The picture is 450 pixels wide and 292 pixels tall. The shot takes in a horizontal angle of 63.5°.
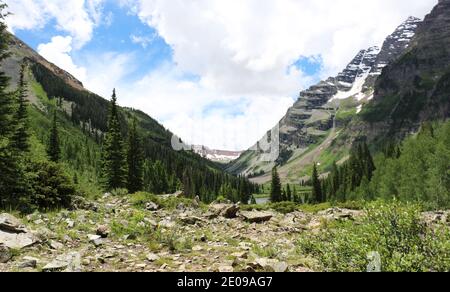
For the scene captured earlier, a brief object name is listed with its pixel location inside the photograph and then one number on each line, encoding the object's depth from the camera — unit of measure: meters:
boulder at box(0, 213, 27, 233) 13.21
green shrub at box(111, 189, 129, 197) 35.33
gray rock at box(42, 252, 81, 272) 9.75
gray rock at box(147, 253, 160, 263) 11.48
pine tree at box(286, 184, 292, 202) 125.19
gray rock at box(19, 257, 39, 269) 10.13
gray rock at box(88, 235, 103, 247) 13.51
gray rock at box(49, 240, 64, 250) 12.71
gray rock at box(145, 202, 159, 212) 25.25
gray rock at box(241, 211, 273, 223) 23.52
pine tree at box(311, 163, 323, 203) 119.00
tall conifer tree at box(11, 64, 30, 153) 40.66
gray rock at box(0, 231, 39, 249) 11.86
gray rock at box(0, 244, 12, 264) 10.84
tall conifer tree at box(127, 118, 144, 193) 59.75
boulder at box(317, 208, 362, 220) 22.98
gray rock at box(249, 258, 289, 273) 9.52
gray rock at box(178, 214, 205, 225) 20.20
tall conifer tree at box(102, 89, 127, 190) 53.62
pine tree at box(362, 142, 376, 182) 120.13
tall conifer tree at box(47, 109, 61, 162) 62.88
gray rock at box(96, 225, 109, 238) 14.89
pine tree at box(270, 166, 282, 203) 96.38
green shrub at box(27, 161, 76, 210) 20.88
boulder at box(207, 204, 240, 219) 24.41
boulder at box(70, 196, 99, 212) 21.86
